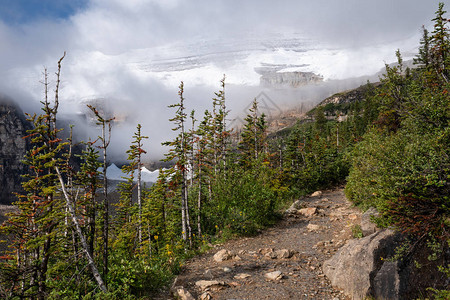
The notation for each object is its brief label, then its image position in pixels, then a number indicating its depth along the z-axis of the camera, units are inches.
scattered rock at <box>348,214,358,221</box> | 466.8
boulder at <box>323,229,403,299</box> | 223.8
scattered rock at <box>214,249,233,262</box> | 339.6
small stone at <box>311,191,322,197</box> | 873.3
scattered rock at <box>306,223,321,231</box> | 446.4
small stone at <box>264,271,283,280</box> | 275.0
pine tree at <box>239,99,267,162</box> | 1199.3
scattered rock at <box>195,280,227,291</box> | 257.1
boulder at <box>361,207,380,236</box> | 313.9
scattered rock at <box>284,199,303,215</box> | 571.8
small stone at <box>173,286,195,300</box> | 232.7
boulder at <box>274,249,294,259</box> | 334.0
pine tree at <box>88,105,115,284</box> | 220.2
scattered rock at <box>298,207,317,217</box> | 553.3
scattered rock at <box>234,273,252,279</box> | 281.0
